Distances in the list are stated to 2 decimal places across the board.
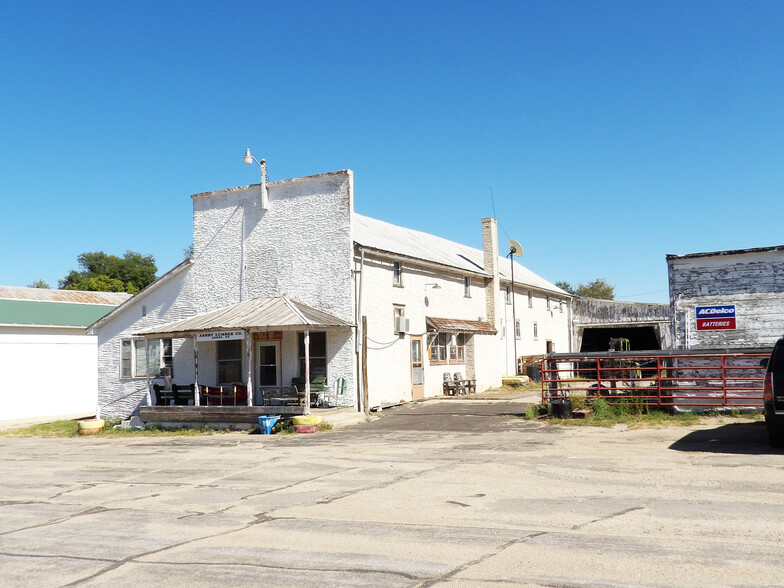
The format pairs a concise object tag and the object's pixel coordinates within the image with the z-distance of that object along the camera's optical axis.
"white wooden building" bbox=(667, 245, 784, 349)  18.62
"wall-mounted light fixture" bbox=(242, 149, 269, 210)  24.34
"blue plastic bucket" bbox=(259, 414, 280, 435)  20.05
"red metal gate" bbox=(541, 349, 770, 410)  17.91
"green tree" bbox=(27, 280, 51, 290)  89.16
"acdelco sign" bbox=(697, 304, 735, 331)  18.95
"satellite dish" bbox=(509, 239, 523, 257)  36.50
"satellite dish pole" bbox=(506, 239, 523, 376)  36.50
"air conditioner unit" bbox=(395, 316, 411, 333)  24.81
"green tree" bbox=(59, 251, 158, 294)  82.69
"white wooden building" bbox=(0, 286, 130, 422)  31.94
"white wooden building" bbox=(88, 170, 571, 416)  22.88
